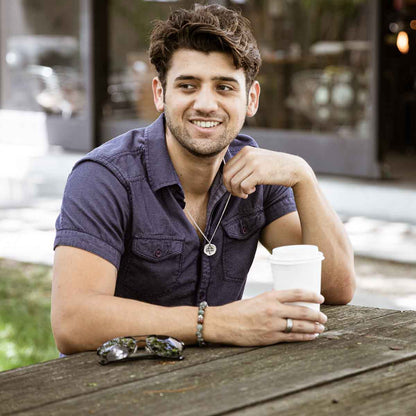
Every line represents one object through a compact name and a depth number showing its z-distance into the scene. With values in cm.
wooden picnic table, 155
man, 185
